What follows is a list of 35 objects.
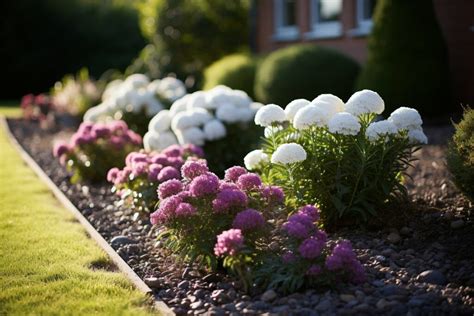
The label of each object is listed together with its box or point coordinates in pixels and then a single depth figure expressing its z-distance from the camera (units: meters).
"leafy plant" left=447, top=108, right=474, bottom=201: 4.82
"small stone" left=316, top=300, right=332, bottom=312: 3.80
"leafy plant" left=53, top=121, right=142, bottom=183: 8.08
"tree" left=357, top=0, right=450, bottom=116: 10.09
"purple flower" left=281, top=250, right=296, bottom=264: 4.07
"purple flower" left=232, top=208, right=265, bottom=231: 4.06
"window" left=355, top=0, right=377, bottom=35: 13.09
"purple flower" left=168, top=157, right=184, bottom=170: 6.18
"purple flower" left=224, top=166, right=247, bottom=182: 4.70
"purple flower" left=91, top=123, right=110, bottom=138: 8.10
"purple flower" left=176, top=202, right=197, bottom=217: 4.19
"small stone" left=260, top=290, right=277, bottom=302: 3.97
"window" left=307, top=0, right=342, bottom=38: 13.99
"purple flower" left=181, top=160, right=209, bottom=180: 4.67
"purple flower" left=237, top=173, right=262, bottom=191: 4.45
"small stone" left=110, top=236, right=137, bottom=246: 5.47
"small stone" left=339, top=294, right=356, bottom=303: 3.89
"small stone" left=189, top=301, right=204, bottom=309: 4.00
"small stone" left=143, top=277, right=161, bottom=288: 4.40
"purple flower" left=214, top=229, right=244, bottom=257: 3.87
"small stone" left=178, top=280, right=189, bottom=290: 4.35
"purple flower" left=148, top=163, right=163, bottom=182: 5.88
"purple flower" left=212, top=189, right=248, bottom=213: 4.20
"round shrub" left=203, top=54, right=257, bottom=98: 13.44
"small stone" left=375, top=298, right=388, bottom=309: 3.81
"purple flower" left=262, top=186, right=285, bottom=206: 4.52
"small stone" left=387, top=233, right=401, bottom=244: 5.00
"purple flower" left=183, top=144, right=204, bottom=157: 6.77
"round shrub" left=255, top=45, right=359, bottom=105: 11.55
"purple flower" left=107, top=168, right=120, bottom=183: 6.57
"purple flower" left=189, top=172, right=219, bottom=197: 4.29
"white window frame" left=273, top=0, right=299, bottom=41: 15.83
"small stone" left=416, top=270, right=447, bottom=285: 4.26
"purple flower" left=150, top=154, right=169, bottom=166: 6.20
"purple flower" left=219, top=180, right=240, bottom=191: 4.36
